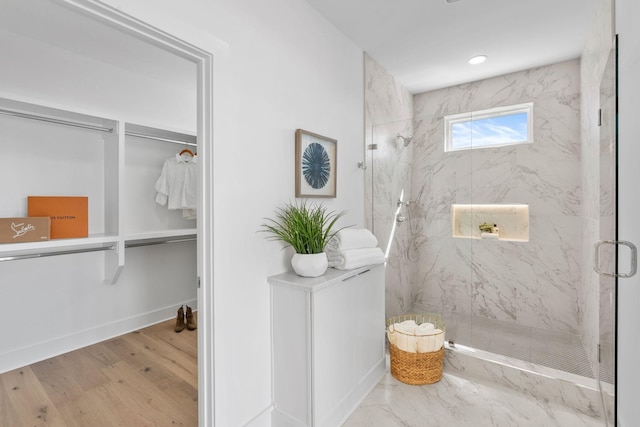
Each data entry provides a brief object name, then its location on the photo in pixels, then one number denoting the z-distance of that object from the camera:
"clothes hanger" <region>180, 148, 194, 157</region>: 3.14
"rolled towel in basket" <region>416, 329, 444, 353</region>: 2.14
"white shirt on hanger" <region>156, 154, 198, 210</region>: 3.05
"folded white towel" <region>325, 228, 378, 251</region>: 1.98
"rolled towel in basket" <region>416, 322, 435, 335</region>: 2.19
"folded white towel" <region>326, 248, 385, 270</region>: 1.93
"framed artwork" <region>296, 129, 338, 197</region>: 1.98
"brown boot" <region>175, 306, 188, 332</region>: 2.98
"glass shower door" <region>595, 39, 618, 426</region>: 1.21
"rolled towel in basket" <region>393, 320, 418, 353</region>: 2.16
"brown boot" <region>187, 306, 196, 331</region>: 3.01
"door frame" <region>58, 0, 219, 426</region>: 1.47
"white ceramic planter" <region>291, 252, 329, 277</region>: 1.75
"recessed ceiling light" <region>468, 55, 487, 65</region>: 2.82
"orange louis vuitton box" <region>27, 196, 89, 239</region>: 2.32
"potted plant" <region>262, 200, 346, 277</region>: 1.76
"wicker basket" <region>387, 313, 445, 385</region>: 2.13
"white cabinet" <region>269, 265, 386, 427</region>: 1.63
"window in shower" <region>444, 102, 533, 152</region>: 2.54
